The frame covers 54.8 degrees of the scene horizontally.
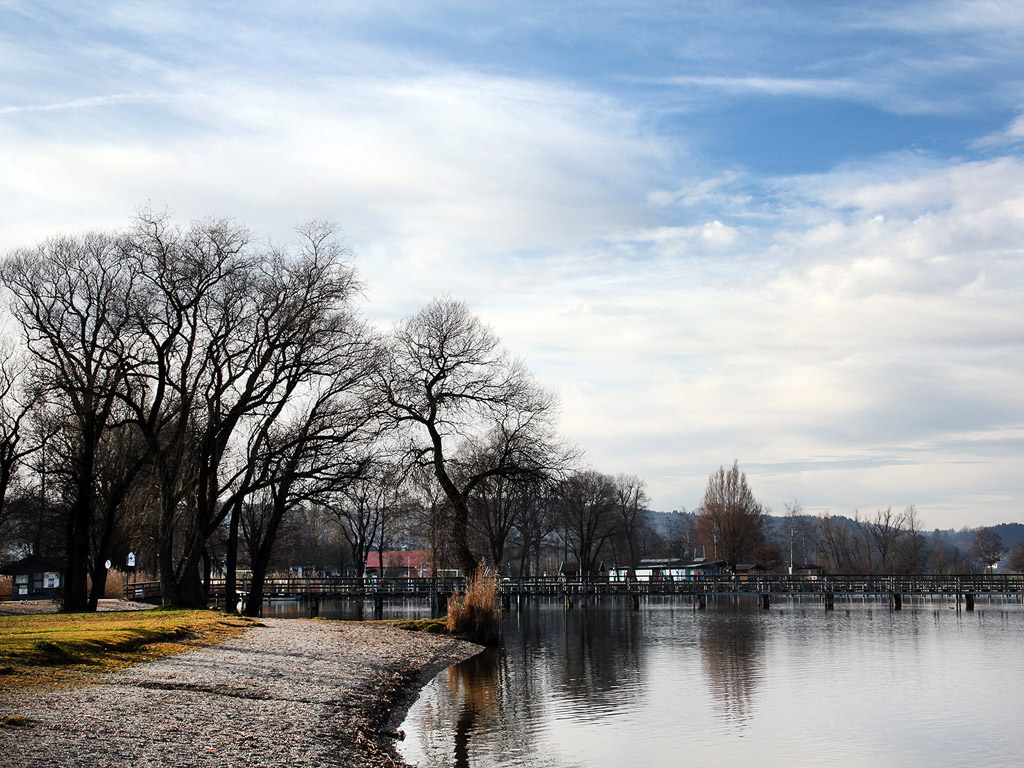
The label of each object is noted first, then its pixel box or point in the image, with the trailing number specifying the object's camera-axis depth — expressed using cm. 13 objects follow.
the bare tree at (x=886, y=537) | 13275
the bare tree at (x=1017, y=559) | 13838
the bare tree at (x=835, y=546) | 14330
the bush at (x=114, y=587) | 5869
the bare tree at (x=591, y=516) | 9644
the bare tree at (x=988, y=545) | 14220
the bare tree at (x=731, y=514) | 10519
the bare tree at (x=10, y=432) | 4297
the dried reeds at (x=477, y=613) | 3697
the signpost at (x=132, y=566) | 6590
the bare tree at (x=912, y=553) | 13612
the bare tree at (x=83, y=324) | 3688
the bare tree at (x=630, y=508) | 10750
